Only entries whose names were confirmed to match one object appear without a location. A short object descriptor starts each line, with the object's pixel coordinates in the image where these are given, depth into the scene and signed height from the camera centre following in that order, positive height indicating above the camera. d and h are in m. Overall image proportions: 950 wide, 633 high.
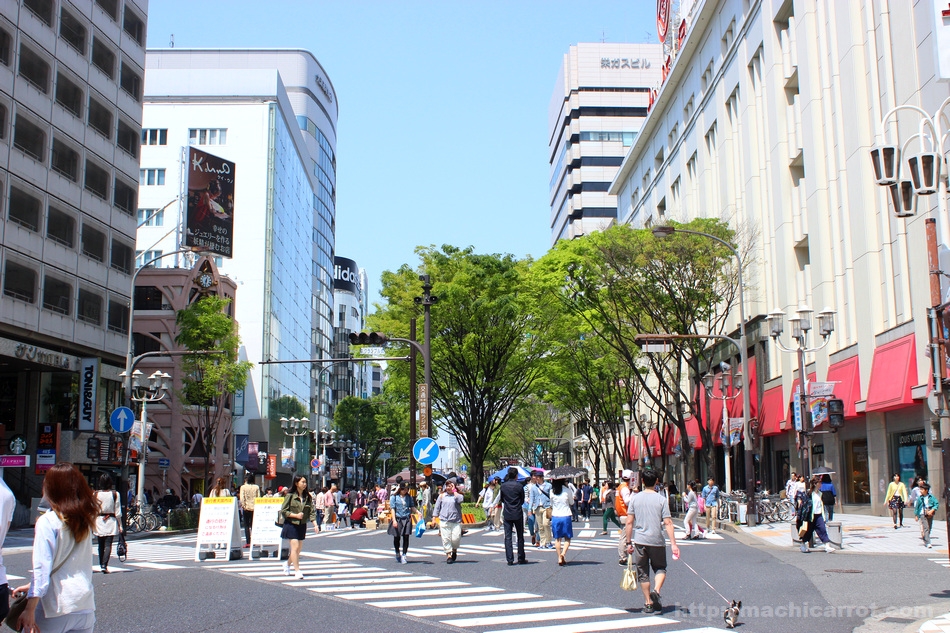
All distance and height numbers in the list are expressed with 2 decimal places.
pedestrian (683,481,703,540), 24.69 -1.66
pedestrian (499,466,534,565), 16.78 -0.94
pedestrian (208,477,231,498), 20.57 -0.74
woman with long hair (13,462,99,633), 5.39 -0.60
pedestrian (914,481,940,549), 20.77 -1.35
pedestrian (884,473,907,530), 25.83 -1.26
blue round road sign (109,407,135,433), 28.14 +1.09
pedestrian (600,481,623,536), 26.59 -1.45
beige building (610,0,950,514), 28.38 +9.49
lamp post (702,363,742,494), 32.03 +2.37
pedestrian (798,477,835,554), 19.41 -1.35
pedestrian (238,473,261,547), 19.88 -0.86
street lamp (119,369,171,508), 31.58 +2.30
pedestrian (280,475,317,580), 14.61 -1.04
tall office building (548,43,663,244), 97.12 +35.01
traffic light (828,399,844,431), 24.56 +0.85
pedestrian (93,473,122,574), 15.62 -1.09
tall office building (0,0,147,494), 34.47 +9.43
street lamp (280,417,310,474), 57.22 +1.96
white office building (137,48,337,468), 69.69 +20.51
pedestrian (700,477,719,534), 27.34 -1.48
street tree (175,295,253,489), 41.38 +4.36
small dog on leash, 9.45 -1.62
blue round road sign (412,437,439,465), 23.27 +0.08
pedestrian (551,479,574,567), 16.84 -1.15
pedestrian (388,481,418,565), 17.36 -1.10
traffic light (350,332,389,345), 25.42 +3.13
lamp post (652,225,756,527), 27.59 +0.60
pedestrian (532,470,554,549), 20.03 -1.43
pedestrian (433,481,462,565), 17.11 -1.16
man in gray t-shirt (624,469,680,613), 10.61 -0.94
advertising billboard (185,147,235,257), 60.31 +16.26
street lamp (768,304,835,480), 24.72 +3.22
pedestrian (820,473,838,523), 22.73 -0.98
